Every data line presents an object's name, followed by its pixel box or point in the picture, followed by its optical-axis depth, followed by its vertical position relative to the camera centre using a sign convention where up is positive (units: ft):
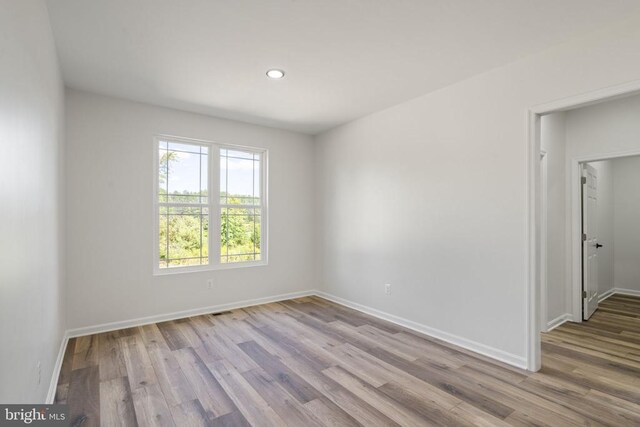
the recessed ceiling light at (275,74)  9.83 +4.39
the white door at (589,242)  12.71 -1.10
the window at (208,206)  13.35 +0.37
